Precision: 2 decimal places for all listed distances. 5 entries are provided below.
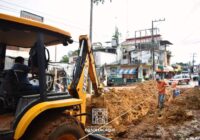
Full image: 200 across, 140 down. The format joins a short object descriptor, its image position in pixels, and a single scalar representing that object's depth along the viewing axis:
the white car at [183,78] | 38.17
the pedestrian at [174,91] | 17.82
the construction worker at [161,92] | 12.23
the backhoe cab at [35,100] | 3.51
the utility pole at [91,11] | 17.91
